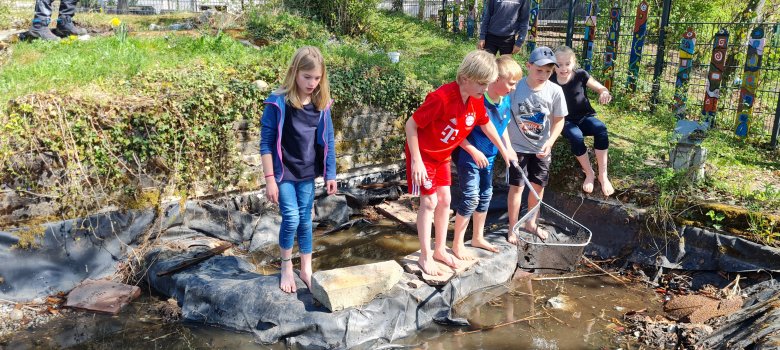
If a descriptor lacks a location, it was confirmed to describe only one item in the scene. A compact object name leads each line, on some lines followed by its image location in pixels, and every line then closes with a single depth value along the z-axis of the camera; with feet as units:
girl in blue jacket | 13.35
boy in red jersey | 13.91
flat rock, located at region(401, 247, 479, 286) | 15.26
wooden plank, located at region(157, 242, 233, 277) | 16.29
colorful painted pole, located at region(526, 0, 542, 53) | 36.32
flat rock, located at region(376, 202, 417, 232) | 21.53
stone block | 13.66
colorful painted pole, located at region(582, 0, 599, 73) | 30.65
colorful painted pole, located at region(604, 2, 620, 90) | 29.50
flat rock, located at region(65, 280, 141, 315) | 15.11
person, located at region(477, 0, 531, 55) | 25.48
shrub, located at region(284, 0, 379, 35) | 36.19
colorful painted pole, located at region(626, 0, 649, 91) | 28.07
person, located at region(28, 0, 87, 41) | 26.68
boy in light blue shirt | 15.11
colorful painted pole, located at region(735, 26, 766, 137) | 23.47
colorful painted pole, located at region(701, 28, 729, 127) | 24.64
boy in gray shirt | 16.80
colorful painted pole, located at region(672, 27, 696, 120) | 26.12
